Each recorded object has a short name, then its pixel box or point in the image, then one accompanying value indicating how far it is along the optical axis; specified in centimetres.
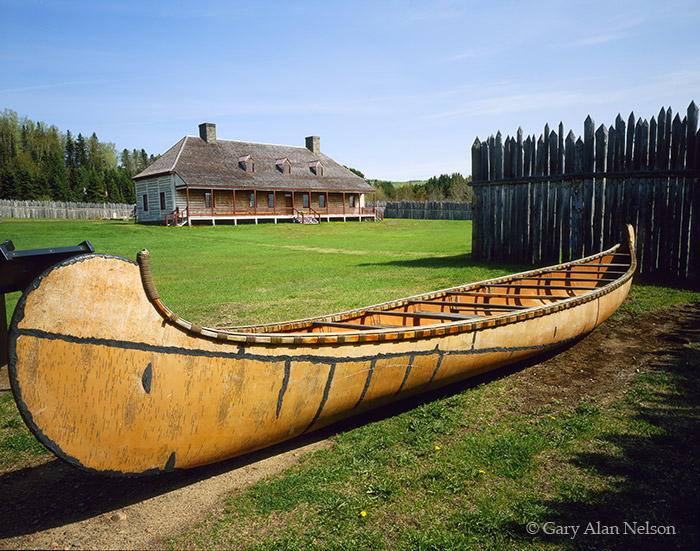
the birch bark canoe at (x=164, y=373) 245
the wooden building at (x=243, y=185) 3641
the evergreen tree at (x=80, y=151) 10994
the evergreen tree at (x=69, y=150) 11069
